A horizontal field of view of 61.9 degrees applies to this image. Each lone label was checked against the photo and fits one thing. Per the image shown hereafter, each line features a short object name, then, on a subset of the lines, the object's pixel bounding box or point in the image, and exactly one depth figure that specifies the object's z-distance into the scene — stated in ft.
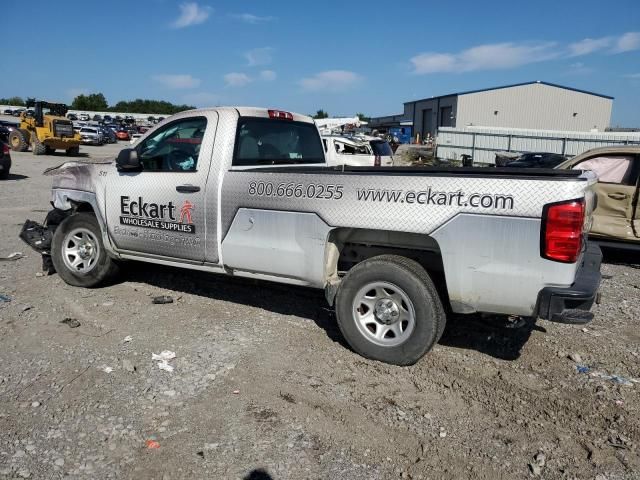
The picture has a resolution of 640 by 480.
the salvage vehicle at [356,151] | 58.90
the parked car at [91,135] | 134.00
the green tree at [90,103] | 353.31
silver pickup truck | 12.00
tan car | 24.91
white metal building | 182.60
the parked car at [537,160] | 68.08
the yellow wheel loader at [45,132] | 94.07
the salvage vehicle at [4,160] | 55.77
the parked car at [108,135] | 148.46
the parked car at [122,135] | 179.22
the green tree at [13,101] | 342.27
